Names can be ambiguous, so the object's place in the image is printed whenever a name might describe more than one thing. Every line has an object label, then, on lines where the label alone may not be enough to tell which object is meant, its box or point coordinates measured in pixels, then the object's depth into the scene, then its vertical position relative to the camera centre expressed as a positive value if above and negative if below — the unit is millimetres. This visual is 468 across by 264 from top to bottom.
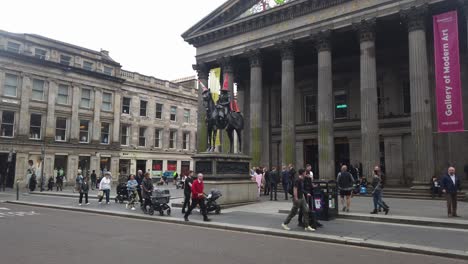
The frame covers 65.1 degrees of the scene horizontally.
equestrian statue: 17844 +2524
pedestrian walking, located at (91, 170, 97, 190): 34344 -1372
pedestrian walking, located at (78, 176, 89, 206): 19547 -1260
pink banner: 19438 +5223
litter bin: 12844 -1064
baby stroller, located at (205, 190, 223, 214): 15102 -1418
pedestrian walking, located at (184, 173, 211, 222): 13312 -1036
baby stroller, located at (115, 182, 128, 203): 20625 -1471
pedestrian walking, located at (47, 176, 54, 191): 31562 -1549
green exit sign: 30984 +5312
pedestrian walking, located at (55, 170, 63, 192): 31650 -1378
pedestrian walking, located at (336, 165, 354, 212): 14492 -646
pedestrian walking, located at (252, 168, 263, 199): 22411 -525
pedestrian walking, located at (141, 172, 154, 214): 15820 -1009
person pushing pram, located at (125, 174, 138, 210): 17531 -1223
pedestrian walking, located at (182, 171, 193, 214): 14487 -863
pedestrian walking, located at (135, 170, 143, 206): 18531 -688
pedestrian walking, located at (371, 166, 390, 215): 13742 -933
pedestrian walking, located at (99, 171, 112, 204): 19719 -994
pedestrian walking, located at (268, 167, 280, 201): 20172 -657
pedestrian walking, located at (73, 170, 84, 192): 29584 -1785
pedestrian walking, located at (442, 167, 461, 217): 12977 -752
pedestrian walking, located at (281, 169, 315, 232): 11180 -1029
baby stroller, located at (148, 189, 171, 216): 15055 -1475
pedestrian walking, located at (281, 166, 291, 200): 19516 -632
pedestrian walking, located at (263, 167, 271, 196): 22688 -881
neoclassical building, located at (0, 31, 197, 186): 34781 +5993
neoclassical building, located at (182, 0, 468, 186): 22000 +7237
